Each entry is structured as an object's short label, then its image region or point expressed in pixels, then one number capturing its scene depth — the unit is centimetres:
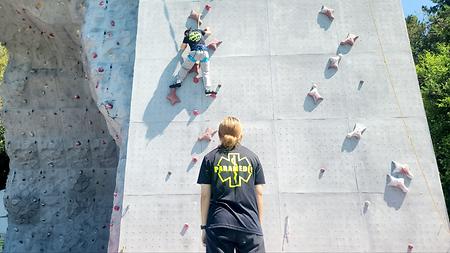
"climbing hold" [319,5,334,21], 481
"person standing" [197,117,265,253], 264
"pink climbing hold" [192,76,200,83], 467
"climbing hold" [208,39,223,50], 477
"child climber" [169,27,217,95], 454
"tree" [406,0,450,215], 1027
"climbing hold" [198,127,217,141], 441
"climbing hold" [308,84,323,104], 447
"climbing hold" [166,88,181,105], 459
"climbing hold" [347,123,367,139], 429
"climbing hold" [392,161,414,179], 411
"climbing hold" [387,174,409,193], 407
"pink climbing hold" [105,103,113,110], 514
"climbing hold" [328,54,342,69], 458
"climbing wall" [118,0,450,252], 404
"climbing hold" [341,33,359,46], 468
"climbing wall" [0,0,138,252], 781
